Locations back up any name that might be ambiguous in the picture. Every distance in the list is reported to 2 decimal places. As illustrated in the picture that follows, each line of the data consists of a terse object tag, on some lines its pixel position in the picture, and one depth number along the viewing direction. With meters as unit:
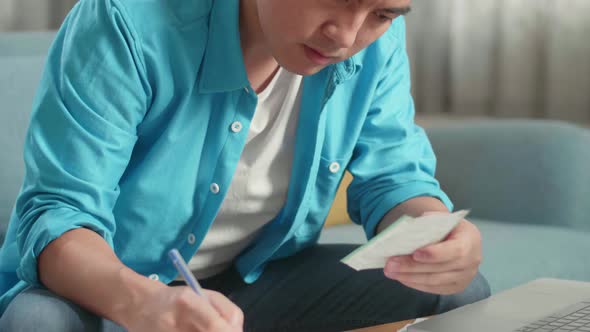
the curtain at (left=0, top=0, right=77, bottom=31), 2.88
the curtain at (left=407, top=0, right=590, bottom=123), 3.18
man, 1.50
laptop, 1.55
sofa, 2.16
